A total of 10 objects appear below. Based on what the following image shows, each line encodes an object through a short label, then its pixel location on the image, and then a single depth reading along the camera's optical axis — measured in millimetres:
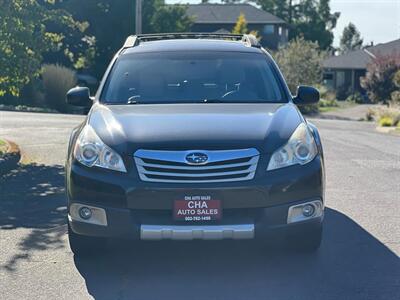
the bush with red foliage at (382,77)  45625
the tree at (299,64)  45531
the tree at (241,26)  58062
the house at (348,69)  64000
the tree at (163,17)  45031
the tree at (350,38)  116606
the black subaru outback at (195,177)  5445
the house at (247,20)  66938
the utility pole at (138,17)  26062
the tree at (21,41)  11672
